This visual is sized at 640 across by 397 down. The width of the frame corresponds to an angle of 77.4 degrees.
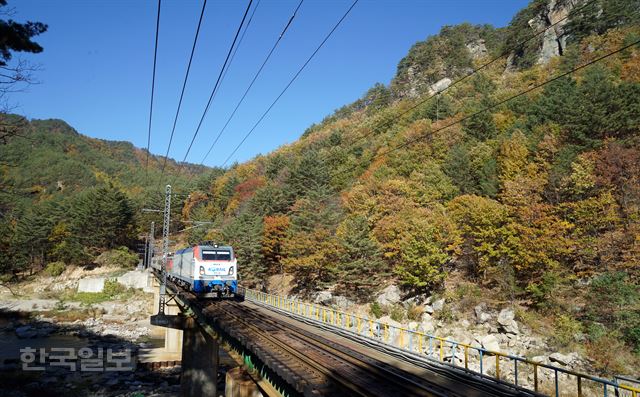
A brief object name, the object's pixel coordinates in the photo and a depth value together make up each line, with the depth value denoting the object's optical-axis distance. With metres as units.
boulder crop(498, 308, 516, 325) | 27.50
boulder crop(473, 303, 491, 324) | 29.14
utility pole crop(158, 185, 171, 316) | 25.95
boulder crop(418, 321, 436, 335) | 29.65
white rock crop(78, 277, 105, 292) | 65.26
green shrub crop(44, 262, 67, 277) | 73.81
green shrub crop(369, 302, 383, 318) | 34.12
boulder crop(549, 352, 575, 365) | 22.34
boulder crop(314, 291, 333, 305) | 38.98
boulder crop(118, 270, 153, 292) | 68.06
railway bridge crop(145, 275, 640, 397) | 10.66
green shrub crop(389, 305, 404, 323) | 32.38
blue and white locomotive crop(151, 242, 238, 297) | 27.28
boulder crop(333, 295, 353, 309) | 37.56
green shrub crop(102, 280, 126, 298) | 64.81
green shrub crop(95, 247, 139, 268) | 75.69
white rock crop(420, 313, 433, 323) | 31.36
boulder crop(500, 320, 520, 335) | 26.64
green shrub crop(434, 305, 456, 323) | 30.59
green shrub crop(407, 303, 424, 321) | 32.28
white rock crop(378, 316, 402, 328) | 31.60
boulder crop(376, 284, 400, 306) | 35.91
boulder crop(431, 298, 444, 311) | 32.12
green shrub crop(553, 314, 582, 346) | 24.03
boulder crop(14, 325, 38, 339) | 46.22
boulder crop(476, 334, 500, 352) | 25.19
